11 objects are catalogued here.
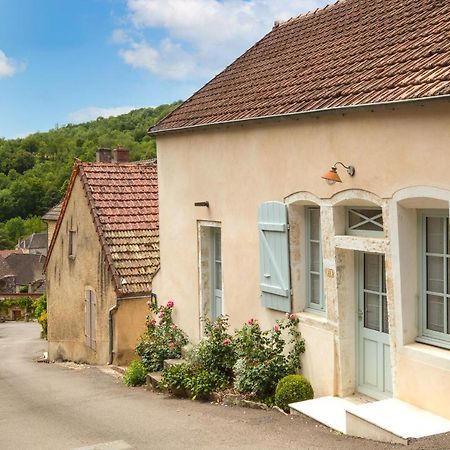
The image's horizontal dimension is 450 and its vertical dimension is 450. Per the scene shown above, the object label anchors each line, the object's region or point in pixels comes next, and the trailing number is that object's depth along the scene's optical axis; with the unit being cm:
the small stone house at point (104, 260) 1436
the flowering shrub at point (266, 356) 893
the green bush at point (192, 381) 977
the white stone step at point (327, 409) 750
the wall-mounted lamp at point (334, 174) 774
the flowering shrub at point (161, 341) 1179
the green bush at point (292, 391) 848
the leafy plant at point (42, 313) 3149
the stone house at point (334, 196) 707
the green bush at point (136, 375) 1185
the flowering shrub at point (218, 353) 1000
